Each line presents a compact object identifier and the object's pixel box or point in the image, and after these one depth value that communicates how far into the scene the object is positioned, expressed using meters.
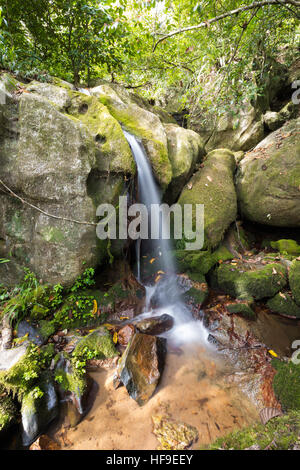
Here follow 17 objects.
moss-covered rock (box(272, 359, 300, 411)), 2.41
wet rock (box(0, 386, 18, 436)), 2.09
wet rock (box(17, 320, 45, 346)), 3.23
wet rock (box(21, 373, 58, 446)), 2.16
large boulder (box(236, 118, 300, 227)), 4.96
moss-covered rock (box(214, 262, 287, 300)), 4.19
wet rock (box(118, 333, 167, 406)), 2.64
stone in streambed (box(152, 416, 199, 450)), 2.11
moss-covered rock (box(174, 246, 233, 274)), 4.84
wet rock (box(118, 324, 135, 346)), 3.39
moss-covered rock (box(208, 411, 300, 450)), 1.81
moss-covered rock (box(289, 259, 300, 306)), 3.98
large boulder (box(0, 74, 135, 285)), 3.41
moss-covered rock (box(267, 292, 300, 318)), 3.94
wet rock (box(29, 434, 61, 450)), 2.07
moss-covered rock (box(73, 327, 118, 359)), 3.08
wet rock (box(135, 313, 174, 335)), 3.65
